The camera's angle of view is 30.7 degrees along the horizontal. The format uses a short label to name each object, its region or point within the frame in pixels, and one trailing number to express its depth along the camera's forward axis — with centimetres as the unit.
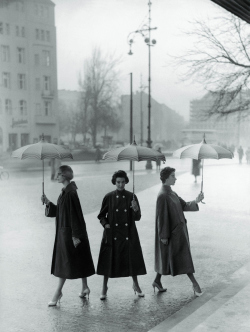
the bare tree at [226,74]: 1719
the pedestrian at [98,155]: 3709
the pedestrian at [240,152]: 3444
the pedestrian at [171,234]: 568
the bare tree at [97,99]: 4128
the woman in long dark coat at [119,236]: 562
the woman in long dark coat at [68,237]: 541
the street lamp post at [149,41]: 2398
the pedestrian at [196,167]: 2200
